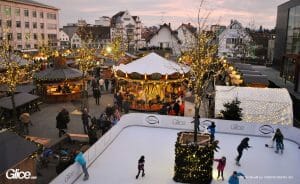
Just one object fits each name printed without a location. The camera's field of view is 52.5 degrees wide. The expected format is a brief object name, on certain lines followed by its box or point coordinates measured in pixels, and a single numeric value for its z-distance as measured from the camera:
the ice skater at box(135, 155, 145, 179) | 10.38
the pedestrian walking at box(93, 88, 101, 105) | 21.91
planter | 10.01
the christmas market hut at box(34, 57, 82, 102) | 22.97
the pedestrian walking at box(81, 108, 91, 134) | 15.14
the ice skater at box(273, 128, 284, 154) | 13.14
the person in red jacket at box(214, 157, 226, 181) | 10.41
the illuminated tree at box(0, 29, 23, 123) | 14.83
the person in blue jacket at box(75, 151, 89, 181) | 9.79
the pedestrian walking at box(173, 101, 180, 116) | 18.09
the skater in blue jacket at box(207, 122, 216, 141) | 13.33
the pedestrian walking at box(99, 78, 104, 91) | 26.80
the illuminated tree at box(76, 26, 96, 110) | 20.86
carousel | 21.06
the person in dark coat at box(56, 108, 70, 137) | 14.82
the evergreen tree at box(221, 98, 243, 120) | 16.20
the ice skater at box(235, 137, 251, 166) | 11.75
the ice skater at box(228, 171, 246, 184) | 9.01
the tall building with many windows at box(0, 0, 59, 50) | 58.00
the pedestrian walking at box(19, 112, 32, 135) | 15.03
